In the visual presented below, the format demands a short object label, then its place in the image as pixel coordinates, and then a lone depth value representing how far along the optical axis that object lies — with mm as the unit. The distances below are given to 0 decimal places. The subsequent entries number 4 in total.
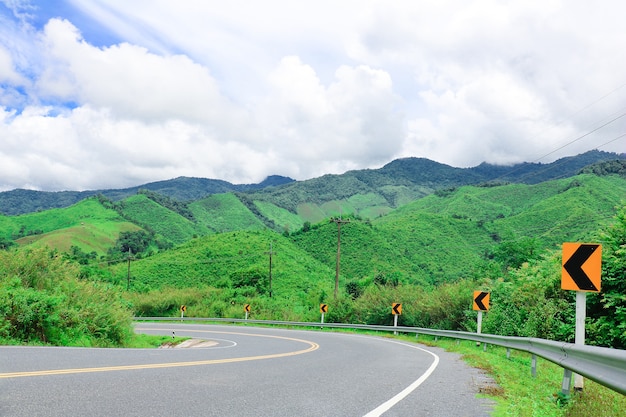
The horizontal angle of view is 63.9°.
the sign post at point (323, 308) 39000
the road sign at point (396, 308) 31161
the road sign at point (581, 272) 7664
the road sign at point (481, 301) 19500
